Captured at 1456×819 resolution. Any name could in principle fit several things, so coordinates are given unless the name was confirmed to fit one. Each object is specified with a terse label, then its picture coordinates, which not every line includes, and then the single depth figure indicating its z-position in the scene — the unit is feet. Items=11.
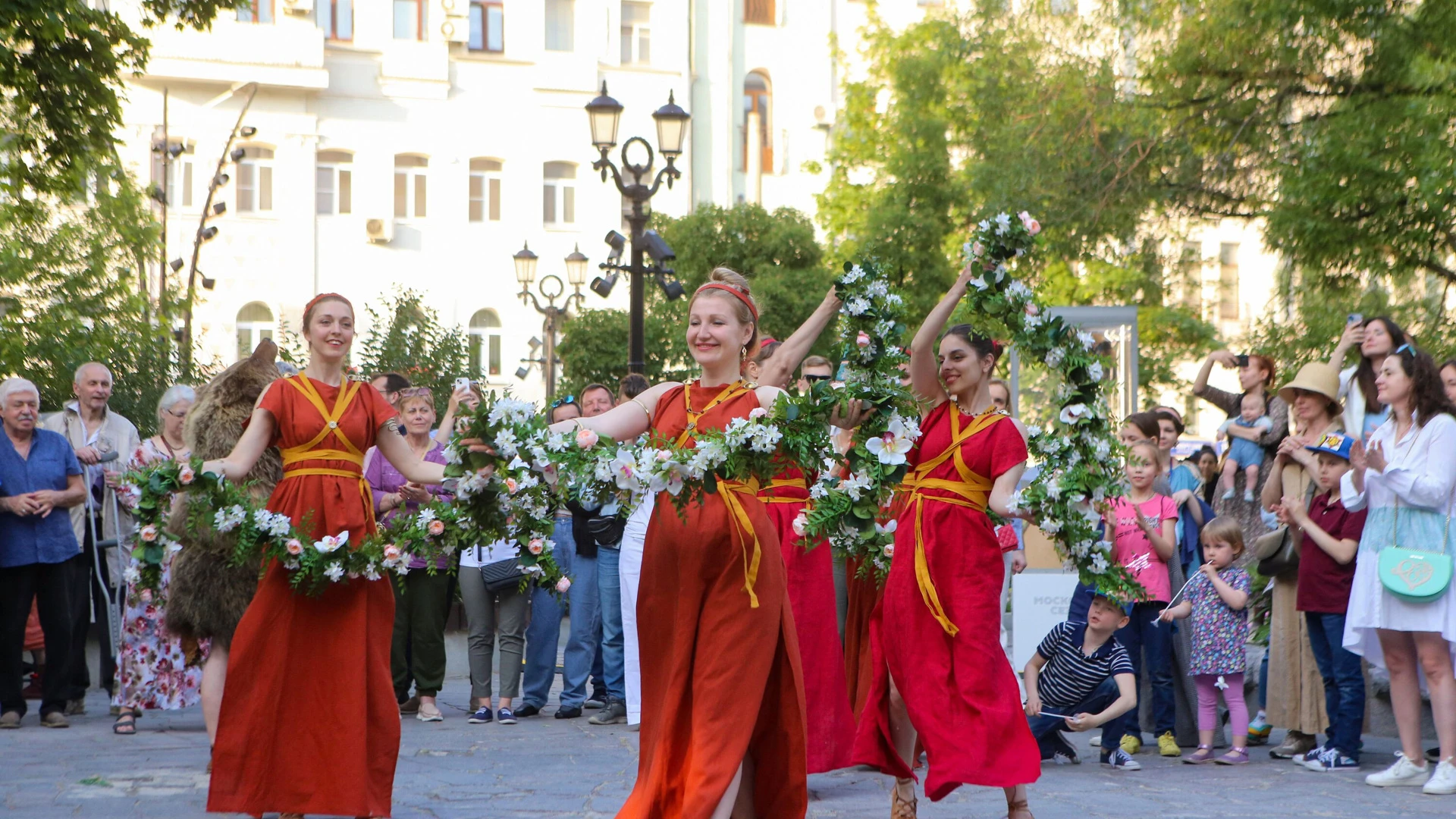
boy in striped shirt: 31.32
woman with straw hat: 32.40
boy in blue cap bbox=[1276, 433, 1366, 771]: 31.42
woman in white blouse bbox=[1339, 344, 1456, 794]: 29.27
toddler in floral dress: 32.71
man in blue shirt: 37.14
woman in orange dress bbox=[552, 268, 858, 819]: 20.33
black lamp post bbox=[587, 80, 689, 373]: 56.49
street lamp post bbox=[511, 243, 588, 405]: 103.65
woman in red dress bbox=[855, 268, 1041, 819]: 23.82
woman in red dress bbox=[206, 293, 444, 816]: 23.68
